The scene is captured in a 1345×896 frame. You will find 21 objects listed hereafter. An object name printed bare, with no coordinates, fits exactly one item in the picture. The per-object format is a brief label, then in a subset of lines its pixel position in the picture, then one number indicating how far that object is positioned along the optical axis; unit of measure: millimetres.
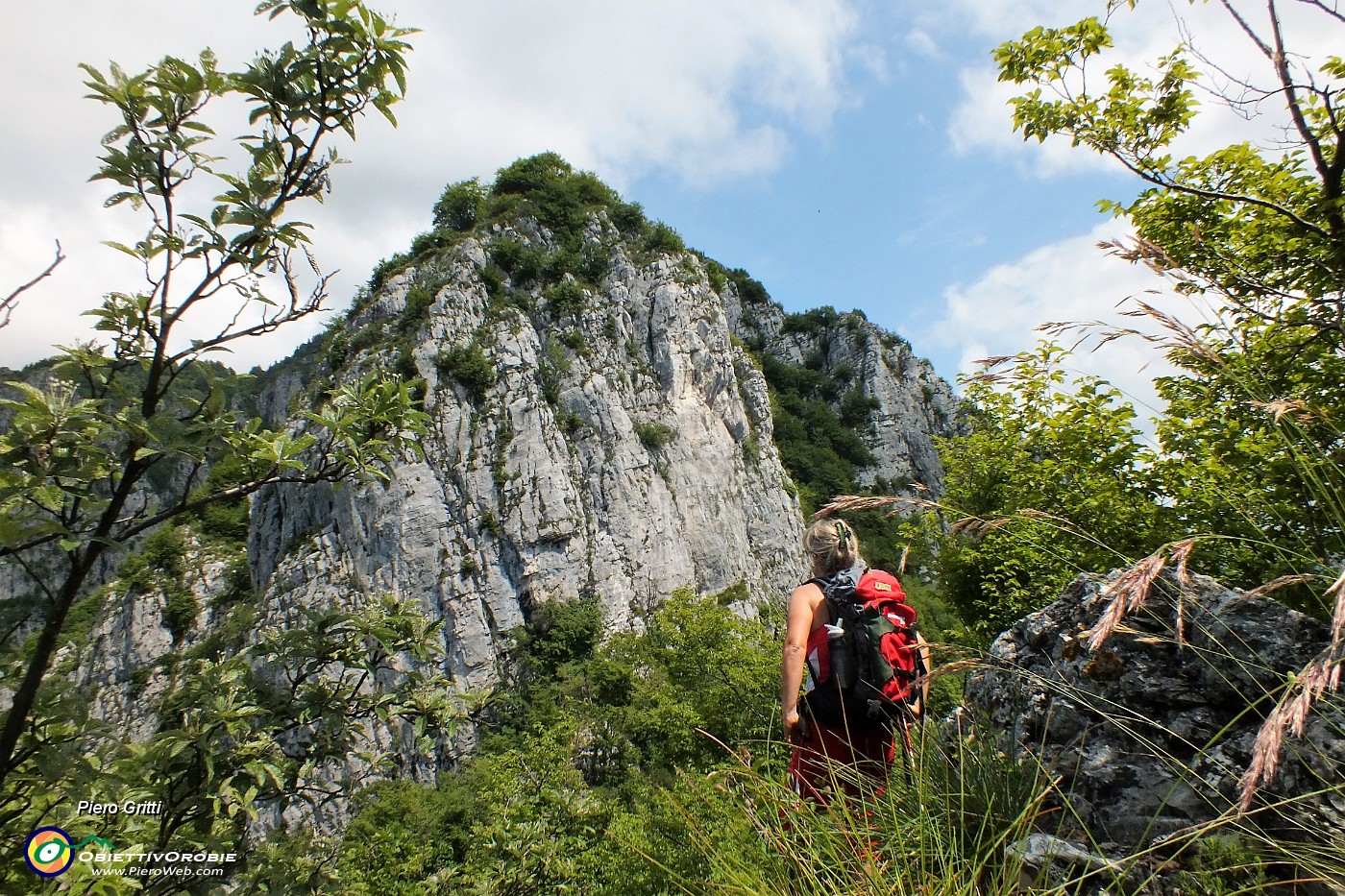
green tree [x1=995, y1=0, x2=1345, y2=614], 1883
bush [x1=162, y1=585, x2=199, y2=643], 26438
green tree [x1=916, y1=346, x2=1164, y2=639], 4695
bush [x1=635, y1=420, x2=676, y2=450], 30188
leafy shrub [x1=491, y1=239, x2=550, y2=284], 32812
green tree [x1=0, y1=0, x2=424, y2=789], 1564
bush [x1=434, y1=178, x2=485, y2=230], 36875
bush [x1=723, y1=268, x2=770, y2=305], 60125
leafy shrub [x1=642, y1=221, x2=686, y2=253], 36125
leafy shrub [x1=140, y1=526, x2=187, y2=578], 27594
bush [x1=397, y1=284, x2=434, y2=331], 28922
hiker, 2234
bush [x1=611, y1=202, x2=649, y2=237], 38062
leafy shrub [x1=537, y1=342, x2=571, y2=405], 29828
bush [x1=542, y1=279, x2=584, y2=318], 32156
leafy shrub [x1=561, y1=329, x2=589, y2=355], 31031
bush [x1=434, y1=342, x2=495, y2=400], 27828
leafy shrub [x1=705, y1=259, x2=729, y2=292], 49531
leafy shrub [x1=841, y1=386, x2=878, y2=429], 50603
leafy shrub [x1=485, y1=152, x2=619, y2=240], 36031
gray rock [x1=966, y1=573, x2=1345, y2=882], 1532
